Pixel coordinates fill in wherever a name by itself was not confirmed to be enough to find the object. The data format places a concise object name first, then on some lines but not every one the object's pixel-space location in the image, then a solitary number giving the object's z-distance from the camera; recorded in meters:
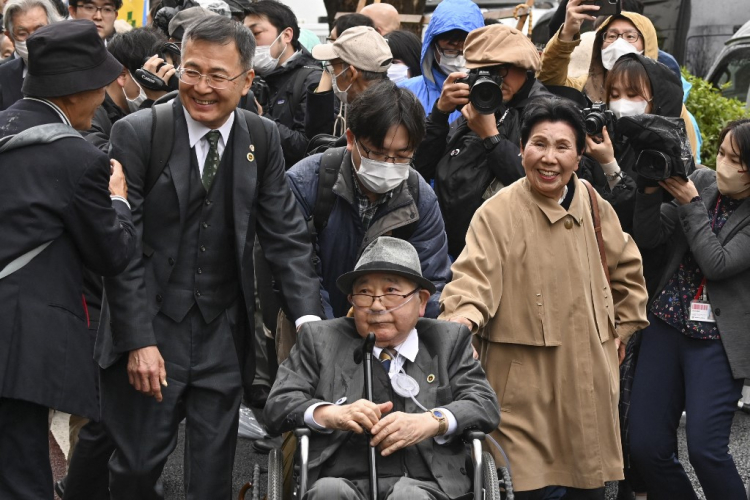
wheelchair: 4.24
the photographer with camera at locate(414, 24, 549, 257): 5.96
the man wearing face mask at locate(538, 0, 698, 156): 6.65
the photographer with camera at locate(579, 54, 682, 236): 6.19
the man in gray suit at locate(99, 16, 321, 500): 4.90
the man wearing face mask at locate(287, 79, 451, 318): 5.22
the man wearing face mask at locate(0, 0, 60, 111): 7.04
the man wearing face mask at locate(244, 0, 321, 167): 7.48
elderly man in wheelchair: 4.41
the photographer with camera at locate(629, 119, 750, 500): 5.64
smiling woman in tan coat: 5.23
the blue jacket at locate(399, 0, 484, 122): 6.86
